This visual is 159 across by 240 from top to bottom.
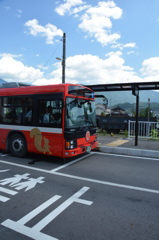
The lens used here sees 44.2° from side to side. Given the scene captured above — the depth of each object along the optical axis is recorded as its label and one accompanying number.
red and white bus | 6.45
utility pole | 16.62
